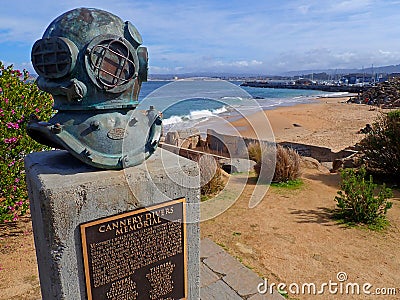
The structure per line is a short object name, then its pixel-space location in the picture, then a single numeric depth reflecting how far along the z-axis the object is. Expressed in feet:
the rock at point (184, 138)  36.14
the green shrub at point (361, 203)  17.49
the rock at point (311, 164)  30.48
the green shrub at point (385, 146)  24.86
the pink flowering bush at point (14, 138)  14.08
